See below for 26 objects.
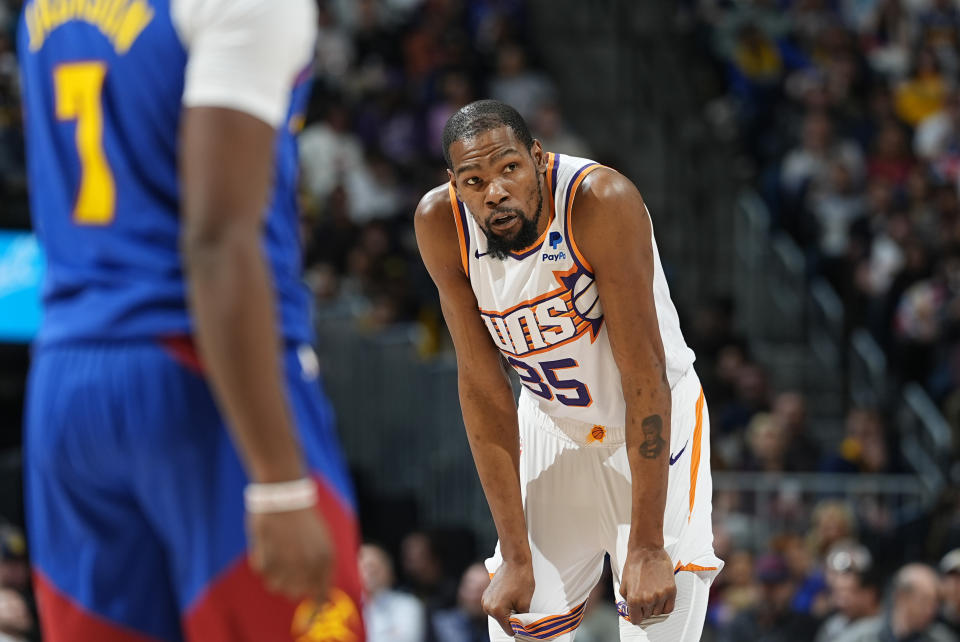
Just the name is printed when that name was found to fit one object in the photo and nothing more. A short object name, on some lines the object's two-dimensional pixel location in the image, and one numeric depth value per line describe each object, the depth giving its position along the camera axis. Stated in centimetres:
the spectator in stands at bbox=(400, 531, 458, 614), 1870
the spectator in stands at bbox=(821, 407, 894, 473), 1927
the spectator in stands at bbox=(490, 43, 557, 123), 2539
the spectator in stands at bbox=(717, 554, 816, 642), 1620
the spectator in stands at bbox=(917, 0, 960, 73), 2687
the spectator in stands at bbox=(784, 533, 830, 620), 1630
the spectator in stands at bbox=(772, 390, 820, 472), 1947
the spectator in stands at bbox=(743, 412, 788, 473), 1925
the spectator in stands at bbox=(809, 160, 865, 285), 2347
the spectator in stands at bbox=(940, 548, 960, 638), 1483
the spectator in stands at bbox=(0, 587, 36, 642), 1605
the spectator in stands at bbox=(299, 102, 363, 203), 2480
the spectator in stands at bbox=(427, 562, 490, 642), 1753
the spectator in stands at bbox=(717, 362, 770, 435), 2055
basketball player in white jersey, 772
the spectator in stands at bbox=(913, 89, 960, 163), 2381
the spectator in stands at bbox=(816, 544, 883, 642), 1545
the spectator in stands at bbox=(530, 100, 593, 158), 2320
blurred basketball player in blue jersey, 463
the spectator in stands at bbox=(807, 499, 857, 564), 1734
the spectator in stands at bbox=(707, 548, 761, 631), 1673
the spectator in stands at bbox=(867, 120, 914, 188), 2409
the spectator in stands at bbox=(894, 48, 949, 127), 2603
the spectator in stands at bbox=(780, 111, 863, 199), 2398
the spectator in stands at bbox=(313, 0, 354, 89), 2695
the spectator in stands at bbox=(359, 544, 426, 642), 1762
